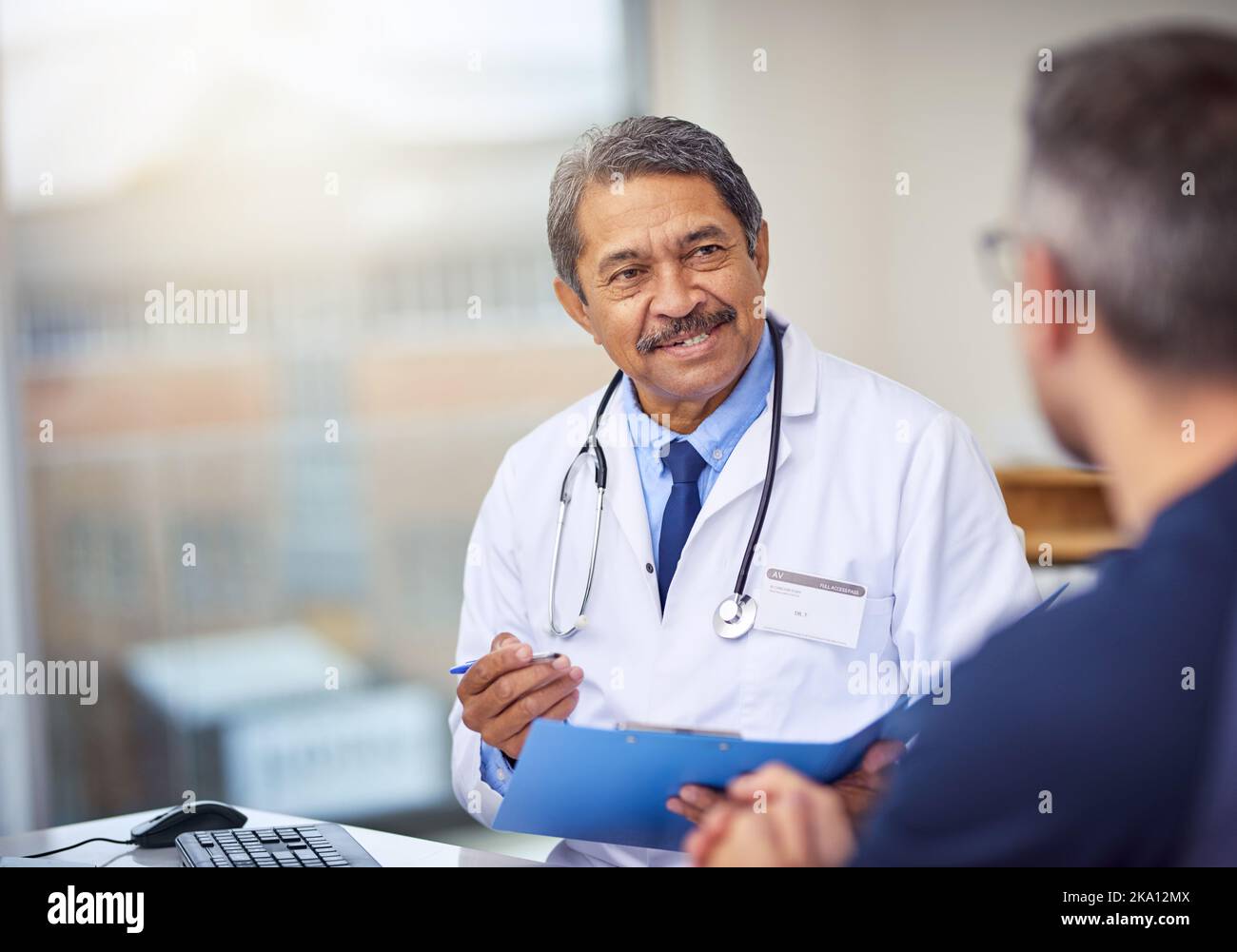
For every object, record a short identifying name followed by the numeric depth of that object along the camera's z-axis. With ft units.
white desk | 4.06
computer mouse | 4.33
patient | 2.27
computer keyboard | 3.89
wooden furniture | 8.56
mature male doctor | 4.48
